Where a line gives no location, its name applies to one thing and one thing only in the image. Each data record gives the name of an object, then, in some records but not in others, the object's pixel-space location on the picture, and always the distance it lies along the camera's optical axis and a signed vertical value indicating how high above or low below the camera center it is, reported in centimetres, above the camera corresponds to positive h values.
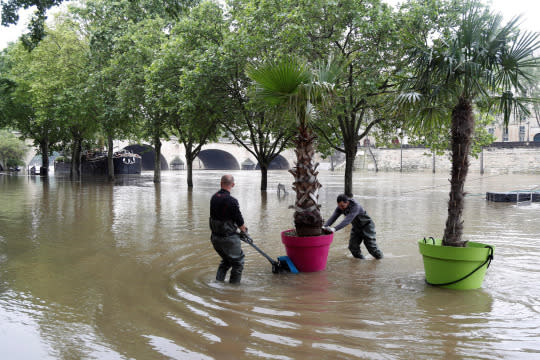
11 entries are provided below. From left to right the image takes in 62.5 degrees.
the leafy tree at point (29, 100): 2816 +483
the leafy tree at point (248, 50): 1480 +420
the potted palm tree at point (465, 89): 526 +100
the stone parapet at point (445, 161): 5428 +128
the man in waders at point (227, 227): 565 -73
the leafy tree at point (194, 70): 1719 +406
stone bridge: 7138 +203
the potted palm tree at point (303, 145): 633 +36
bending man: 706 -92
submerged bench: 1677 -101
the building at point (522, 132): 6906 +593
